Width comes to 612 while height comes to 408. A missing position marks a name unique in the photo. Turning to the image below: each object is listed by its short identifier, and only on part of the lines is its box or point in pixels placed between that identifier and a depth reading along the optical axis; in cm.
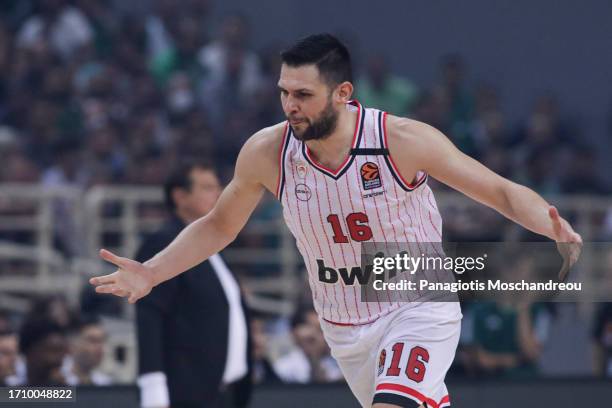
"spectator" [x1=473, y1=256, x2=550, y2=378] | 1992
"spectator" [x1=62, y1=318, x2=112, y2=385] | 1772
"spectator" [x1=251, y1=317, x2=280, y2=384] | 1856
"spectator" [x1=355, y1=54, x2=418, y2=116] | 2862
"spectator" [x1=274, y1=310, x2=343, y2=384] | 1934
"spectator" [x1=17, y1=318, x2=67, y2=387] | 1647
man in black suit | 1468
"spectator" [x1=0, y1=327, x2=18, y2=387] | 1652
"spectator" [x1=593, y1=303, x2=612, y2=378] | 1972
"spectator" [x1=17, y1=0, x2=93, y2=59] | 2798
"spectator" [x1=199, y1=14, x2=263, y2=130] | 2827
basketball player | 1173
